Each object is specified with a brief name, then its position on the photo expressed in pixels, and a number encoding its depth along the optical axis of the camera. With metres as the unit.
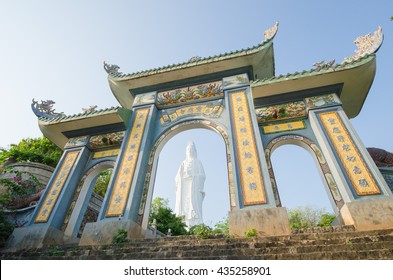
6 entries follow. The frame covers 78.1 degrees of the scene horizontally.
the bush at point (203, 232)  4.94
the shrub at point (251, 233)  4.77
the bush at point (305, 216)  23.44
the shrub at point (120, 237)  5.35
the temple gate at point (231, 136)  5.58
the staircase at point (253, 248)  3.41
